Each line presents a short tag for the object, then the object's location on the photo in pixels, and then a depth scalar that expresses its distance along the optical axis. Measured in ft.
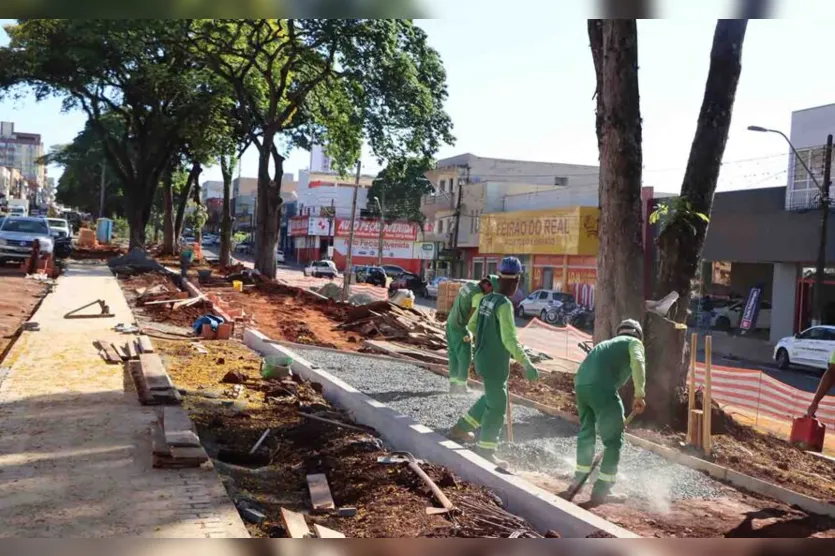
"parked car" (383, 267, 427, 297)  155.54
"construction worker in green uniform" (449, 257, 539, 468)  23.81
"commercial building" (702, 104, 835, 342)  96.32
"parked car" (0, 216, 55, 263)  90.02
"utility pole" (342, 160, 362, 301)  89.11
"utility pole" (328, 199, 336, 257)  233.92
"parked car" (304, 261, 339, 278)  181.06
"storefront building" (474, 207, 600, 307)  130.72
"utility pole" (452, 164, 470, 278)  169.37
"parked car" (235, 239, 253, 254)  280.35
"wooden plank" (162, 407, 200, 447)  21.21
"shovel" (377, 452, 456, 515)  18.57
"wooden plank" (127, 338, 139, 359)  37.61
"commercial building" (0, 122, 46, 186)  527.81
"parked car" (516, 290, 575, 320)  120.47
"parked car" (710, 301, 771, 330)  111.34
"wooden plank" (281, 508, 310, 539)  16.86
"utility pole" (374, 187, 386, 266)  178.09
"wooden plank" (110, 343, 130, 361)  37.37
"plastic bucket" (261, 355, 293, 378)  36.17
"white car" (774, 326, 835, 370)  75.41
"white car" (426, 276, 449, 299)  146.61
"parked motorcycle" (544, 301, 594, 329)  114.11
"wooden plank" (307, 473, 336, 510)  19.97
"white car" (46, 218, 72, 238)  117.29
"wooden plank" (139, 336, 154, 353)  38.60
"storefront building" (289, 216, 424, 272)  214.90
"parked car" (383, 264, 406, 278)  174.58
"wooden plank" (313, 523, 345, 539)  16.70
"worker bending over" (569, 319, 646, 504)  20.61
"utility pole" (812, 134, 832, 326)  80.69
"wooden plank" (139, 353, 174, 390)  29.85
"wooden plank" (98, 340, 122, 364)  36.81
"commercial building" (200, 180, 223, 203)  451.77
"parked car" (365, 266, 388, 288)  160.35
